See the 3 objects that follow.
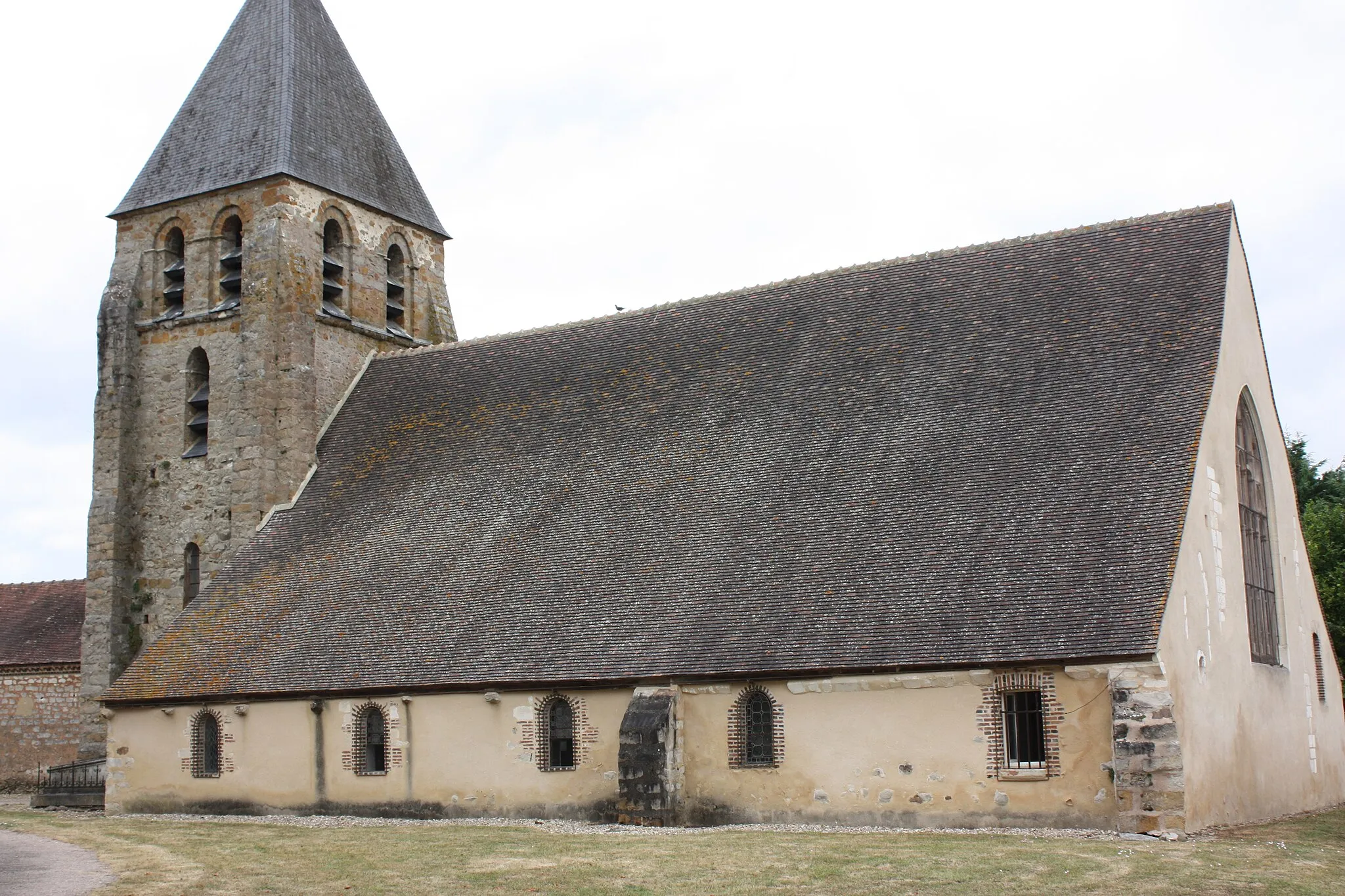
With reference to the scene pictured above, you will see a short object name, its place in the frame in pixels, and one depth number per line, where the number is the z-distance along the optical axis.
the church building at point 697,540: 17.91
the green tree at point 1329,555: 29.86
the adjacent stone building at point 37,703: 31.78
